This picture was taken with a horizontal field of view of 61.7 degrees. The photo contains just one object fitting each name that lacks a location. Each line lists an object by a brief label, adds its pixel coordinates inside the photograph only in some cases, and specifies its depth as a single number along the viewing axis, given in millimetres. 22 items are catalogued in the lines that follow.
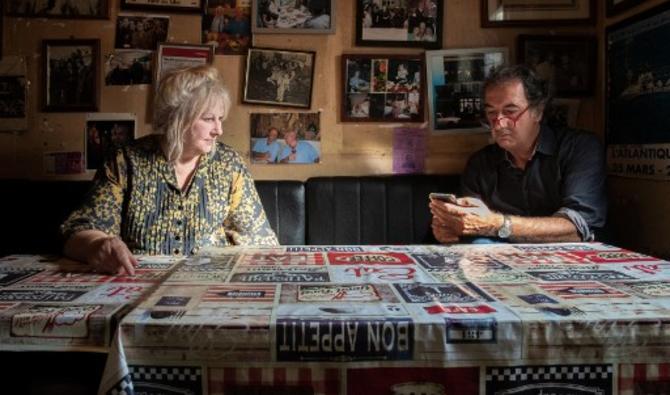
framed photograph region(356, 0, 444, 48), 2475
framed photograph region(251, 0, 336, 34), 2438
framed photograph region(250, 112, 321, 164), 2486
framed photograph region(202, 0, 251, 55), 2443
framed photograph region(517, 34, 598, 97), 2506
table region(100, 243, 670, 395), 879
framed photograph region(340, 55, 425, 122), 2484
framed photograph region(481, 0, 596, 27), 2498
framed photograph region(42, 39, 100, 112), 2422
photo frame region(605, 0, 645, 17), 2215
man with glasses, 1826
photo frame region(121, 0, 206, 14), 2420
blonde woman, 1743
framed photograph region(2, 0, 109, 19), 2406
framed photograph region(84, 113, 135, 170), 2451
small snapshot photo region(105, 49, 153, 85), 2436
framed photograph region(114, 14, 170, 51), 2430
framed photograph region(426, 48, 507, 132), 2494
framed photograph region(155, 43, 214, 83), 2428
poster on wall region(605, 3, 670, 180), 1996
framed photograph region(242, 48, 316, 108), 2457
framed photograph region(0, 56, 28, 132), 2428
